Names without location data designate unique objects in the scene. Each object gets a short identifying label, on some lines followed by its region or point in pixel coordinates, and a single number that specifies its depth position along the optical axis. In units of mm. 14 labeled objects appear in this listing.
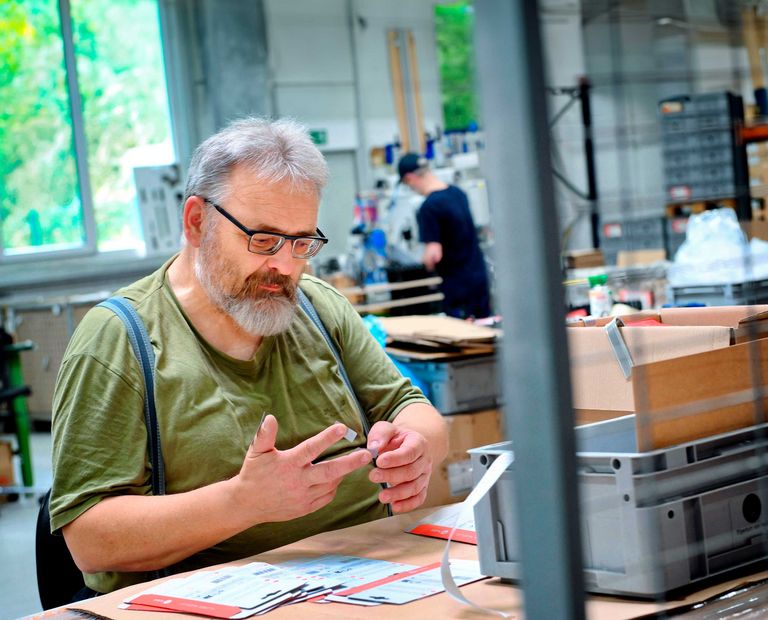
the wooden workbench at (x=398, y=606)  1172
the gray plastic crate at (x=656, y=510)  1136
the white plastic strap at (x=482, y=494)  1164
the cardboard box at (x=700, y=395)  1197
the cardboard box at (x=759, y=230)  2980
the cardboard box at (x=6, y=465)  5719
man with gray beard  1549
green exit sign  9844
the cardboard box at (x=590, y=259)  5008
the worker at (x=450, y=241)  5559
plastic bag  3494
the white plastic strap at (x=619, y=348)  1376
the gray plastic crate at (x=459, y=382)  3430
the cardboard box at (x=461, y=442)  3189
